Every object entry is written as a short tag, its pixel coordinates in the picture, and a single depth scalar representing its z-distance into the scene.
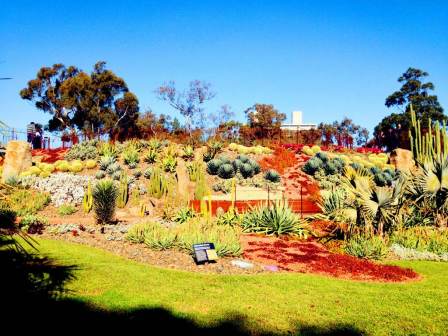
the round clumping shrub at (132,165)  23.58
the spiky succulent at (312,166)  25.22
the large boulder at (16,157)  22.97
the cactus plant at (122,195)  18.89
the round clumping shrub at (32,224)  12.09
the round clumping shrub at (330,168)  25.20
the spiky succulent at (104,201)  14.20
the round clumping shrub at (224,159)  24.24
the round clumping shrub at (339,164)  25.66
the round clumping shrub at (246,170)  23.92
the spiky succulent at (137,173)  22.61
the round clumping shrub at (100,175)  21.97
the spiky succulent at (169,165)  23.19
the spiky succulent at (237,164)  24.11
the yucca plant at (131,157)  24.01
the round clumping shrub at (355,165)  25.15
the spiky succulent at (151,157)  24.50
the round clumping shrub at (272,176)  23.75
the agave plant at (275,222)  13.41
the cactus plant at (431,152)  12.95
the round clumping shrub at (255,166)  24.47
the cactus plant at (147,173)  22.55
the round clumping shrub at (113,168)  22.72
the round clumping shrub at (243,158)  24.88
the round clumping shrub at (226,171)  23.33
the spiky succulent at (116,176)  21.95
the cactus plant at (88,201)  17.36
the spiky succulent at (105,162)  23.48
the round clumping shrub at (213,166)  23.91
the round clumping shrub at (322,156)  26.61
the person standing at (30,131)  35.12
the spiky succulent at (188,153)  25.50
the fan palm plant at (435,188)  12.55
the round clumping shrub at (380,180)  23.78
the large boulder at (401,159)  28.77
